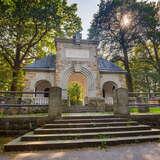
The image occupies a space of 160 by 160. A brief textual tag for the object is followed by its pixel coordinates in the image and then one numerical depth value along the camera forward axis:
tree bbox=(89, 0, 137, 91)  23.88
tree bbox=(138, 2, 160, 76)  22.94
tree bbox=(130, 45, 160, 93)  26.20
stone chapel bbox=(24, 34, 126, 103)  18.09
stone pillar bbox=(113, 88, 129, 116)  9.51
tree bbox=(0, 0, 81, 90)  15.95
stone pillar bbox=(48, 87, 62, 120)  8.55
